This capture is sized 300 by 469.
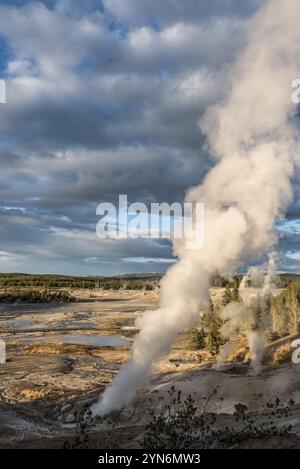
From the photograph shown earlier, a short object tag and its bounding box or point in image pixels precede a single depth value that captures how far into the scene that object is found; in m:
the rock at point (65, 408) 32.48
